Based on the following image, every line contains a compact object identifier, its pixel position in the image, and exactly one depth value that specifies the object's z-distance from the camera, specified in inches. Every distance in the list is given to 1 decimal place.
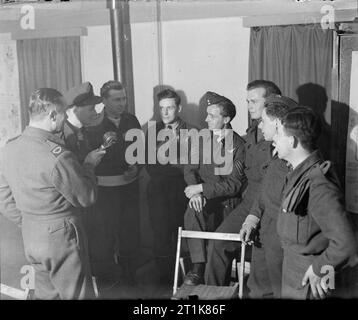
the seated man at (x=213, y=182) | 127.3
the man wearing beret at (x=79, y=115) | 127.5
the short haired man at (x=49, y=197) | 117.2
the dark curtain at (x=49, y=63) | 127.6
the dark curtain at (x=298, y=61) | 122.6
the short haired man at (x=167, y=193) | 129.6
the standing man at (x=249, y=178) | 124.1
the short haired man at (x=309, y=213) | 95.7
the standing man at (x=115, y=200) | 131.0
